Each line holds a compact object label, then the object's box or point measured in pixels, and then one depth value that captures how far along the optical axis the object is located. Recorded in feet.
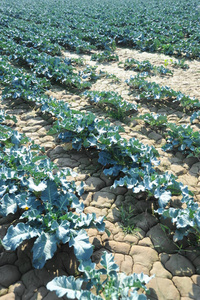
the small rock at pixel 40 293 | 6.61
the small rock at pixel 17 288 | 6.76
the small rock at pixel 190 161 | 11.94
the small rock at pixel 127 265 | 7.32
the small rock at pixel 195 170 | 11.32
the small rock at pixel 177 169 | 11.33
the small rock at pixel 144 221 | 8.71
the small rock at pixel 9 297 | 6.60
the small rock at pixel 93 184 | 10.46
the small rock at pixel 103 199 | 9.67
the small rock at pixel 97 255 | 7.56
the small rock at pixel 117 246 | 7.93
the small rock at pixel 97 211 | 9.23
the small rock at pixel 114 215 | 9.02
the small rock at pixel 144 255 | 7.57
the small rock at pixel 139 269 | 7.28
